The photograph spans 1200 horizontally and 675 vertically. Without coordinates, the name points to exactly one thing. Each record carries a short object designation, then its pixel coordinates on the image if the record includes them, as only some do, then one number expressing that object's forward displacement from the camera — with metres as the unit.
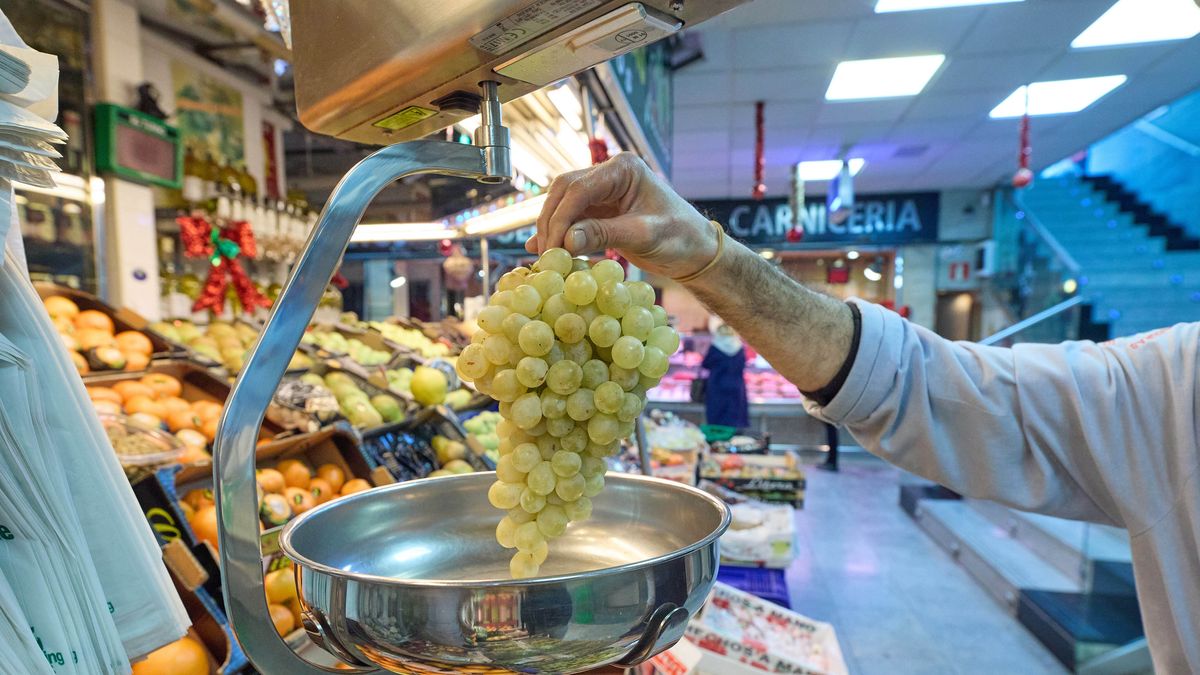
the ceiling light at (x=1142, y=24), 4.04
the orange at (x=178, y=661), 1.13
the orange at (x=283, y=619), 1.37
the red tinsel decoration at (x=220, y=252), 3.56
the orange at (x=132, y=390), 1.81
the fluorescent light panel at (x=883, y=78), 4.80
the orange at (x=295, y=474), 1.77
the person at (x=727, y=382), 6.12
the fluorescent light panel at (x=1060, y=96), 5.30
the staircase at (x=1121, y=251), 7.88
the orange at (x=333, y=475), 1.82
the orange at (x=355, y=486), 1.80
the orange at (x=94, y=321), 2.04
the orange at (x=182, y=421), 1.77
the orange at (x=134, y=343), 2.02
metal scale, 0.46
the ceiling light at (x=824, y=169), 7.65
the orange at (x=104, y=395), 1.67
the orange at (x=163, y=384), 1.92
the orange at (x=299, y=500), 1.63
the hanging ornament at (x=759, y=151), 5.66
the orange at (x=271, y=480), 1.64
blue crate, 2.50
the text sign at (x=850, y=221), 9.24
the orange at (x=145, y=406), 1.72
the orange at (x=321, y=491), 1.73
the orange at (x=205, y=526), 1.40
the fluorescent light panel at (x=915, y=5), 3.83
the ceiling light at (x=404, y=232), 3.14
